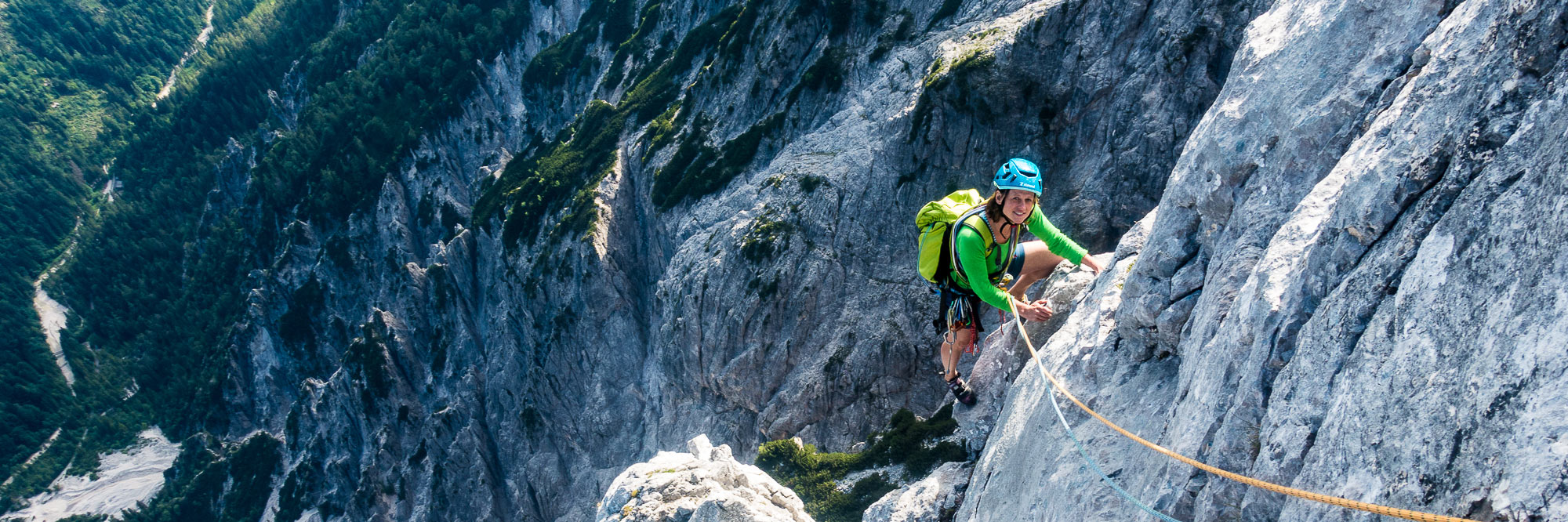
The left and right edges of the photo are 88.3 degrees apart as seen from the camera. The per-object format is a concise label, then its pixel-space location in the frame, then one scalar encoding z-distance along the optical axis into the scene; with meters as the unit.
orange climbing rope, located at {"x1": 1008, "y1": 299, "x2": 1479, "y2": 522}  4.26
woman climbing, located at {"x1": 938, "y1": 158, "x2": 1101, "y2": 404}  9.92
